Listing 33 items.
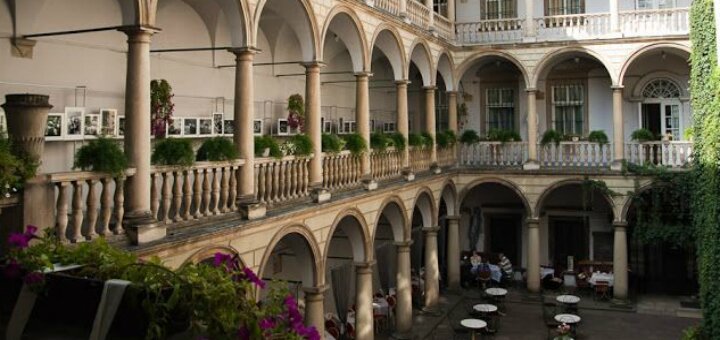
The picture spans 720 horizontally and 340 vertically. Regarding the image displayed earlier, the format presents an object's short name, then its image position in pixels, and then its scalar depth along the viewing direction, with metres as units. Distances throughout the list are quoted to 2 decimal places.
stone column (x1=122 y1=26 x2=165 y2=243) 7.21
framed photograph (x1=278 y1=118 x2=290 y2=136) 15.66
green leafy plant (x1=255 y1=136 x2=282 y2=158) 9.95
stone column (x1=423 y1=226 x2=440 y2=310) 18.78
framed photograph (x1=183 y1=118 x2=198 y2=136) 12.27
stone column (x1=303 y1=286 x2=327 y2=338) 11.57
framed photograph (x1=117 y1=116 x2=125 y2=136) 10.73
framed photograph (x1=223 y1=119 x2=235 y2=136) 13.65
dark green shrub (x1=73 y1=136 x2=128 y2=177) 6.61
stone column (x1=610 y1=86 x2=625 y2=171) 19.48
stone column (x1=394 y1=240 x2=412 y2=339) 16.42
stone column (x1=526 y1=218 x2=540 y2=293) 20.36
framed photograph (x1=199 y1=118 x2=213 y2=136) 12.84
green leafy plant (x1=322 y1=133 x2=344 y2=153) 12.06
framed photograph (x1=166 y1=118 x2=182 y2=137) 11.77
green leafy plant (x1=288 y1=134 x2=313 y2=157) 10.94
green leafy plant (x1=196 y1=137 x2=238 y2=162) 8.75
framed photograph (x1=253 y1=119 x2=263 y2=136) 14.74
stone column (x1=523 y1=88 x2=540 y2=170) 20.34
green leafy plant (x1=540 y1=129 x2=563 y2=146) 20.19
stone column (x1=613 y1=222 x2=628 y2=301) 19.47
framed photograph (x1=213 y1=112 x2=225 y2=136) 13.28
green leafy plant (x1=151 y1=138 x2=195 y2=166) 7.78
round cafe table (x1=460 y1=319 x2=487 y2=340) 15.62
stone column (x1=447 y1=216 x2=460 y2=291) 21.05
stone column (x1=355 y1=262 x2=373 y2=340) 14.10
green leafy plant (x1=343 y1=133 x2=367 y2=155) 13.04
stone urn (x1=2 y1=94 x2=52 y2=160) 5.49
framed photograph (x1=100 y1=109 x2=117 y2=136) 10.29
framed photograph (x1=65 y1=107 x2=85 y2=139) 9.55
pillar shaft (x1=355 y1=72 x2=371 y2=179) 13.66
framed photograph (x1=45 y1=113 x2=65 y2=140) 9.29
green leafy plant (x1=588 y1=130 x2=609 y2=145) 19.80
